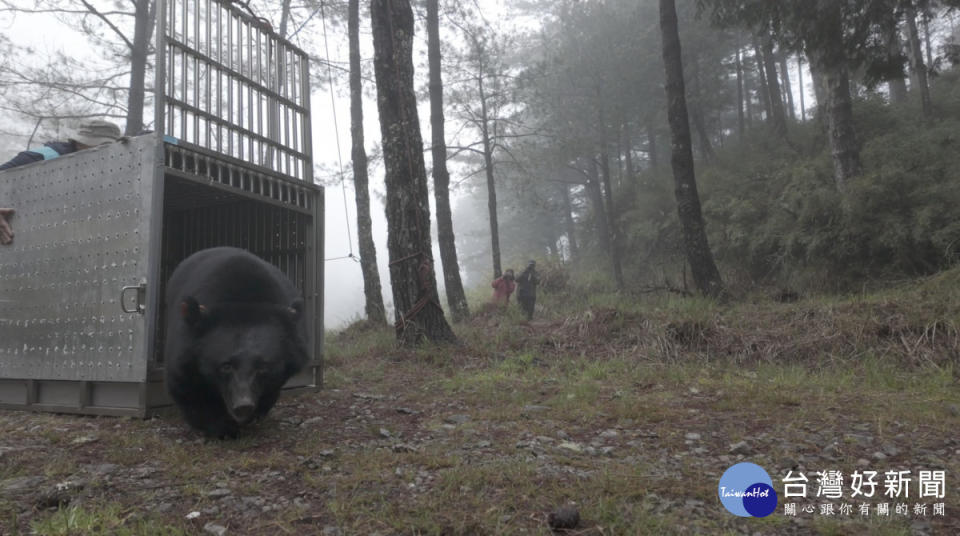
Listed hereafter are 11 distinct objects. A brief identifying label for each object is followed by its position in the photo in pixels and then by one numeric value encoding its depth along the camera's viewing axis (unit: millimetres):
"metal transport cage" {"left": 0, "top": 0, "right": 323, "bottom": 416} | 4070
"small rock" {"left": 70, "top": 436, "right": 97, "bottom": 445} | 3486
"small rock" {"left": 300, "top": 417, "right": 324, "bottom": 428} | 4023
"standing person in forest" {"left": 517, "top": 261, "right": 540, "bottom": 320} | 12734
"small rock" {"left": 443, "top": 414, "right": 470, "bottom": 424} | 4000
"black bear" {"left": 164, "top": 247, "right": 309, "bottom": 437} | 3352
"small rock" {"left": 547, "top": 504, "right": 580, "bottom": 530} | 2184
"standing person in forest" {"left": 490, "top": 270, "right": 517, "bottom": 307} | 13859
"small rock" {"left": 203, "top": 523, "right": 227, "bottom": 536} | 2176
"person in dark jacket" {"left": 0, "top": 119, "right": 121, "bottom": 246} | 4910
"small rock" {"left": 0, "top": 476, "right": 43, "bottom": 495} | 2547
